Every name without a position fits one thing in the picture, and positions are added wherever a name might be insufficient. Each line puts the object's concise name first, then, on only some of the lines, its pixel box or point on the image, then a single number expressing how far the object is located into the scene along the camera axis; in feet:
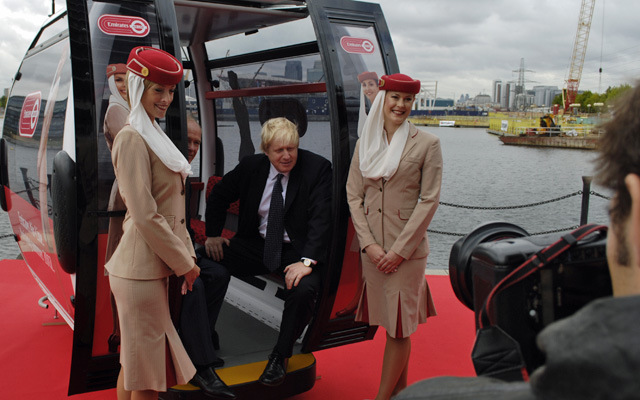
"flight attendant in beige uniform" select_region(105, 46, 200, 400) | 8.23
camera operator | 2.19
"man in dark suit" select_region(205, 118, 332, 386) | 10.69
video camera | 3.96
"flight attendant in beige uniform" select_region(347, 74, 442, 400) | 10.28
